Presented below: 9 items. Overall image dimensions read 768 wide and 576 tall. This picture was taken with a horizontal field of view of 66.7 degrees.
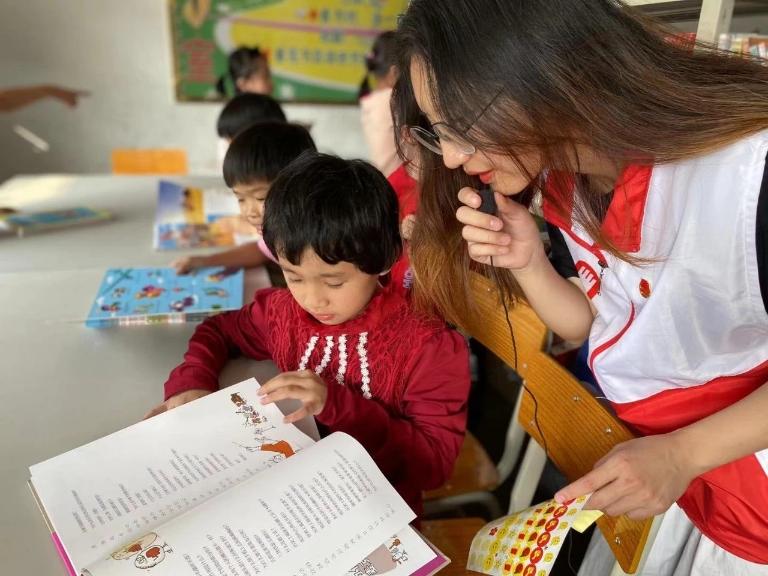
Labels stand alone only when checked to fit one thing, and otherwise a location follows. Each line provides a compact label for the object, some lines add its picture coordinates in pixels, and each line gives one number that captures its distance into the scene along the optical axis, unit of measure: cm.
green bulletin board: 305
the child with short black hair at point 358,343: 77
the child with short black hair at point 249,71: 253
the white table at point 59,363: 65
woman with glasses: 56
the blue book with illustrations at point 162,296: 107
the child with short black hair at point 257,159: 117
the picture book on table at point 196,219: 148
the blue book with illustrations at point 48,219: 153
